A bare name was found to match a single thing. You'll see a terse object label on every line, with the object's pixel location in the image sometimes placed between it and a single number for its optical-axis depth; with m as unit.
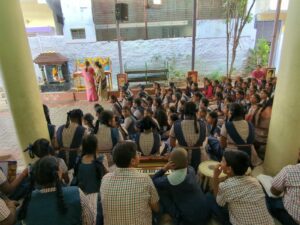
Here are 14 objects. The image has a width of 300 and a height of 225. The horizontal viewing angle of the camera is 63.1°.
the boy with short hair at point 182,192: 2.04
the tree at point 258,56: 8.80
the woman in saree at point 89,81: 7.48
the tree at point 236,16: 7.57
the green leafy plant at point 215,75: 9.05
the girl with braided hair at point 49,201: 1.68
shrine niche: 8.04
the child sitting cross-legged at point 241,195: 1.79
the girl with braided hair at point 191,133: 2.98
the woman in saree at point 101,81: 7.61
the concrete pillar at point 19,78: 2.71
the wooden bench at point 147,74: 8.66
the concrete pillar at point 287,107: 2.48
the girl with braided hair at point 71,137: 3.12
